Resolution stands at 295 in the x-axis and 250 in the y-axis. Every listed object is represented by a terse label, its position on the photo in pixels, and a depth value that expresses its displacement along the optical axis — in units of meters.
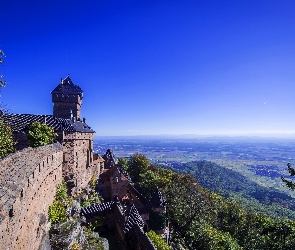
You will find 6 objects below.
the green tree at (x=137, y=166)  54.31
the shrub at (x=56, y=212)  14.52
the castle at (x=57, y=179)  7.39
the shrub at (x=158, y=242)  17.98
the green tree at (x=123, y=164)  57.35
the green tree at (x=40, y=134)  19.55
